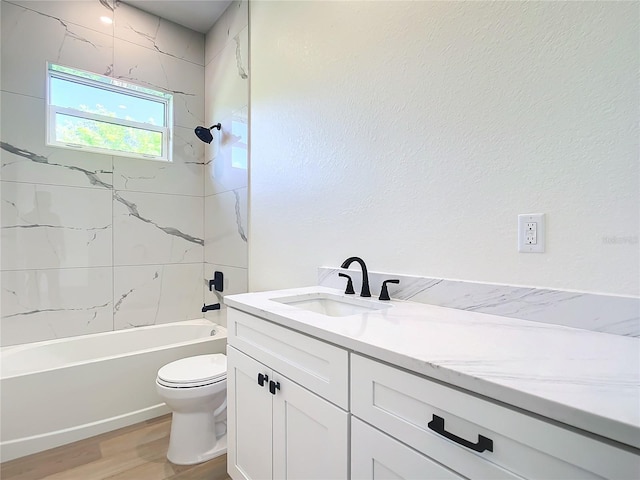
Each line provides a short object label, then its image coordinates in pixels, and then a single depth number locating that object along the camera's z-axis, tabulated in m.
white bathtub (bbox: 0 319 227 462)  1.83
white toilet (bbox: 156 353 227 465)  1.72
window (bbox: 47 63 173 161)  2.45
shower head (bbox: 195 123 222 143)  2.79
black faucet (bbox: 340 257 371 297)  1.44
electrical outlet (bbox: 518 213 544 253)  1.02
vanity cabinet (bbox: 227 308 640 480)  0.55
